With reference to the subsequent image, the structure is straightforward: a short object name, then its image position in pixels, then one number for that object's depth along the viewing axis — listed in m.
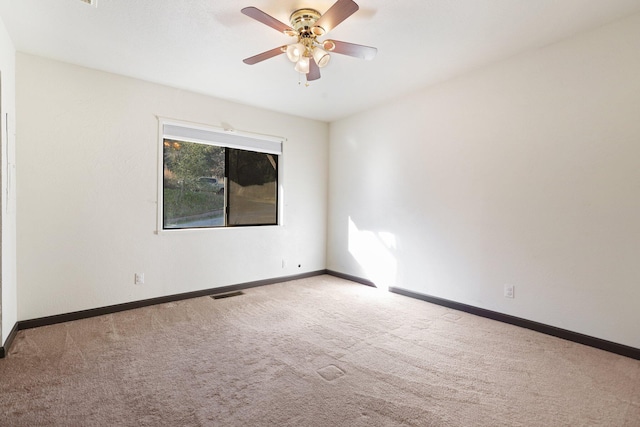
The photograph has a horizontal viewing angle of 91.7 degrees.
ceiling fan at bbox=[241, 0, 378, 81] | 2.06
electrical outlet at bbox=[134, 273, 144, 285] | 3.59
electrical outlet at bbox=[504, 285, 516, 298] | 3.15
